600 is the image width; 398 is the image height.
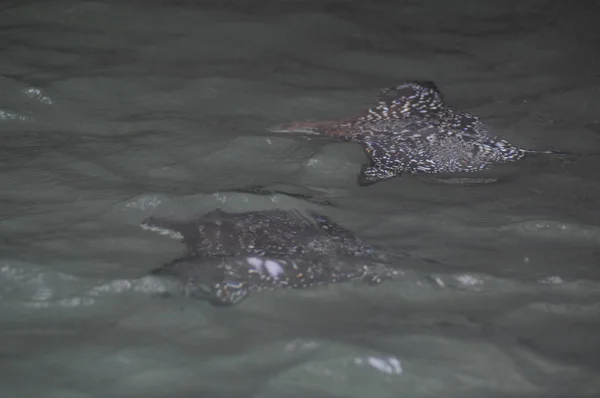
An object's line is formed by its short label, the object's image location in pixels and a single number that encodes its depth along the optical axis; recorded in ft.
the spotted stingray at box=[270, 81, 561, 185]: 25.12
